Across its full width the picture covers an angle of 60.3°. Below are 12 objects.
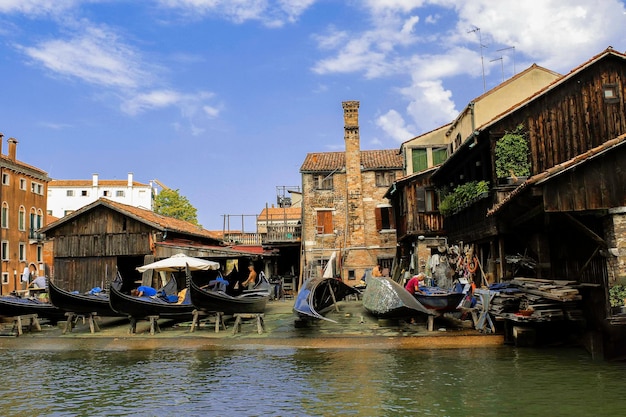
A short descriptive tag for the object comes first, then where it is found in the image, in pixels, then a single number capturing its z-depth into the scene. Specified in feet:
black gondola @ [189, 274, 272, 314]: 48.93
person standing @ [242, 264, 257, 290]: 67.11
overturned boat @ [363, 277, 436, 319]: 45.52
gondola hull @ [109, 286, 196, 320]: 48.60
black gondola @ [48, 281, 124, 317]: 52.08
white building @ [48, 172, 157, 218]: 232.73
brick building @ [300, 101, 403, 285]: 105.60
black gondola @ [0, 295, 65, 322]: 54.90
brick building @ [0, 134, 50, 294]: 122.62
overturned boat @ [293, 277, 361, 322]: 48.26
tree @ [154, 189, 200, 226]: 168.96
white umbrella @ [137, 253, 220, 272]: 58.23
